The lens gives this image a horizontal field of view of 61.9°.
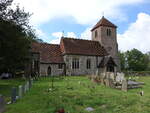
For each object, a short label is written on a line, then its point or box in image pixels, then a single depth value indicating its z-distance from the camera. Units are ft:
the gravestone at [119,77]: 41.71
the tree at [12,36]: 34.41
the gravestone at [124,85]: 34.33
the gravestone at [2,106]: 19.15
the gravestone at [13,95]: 23.30
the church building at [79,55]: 78.40
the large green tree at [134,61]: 155.04
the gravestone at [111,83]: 37.92
